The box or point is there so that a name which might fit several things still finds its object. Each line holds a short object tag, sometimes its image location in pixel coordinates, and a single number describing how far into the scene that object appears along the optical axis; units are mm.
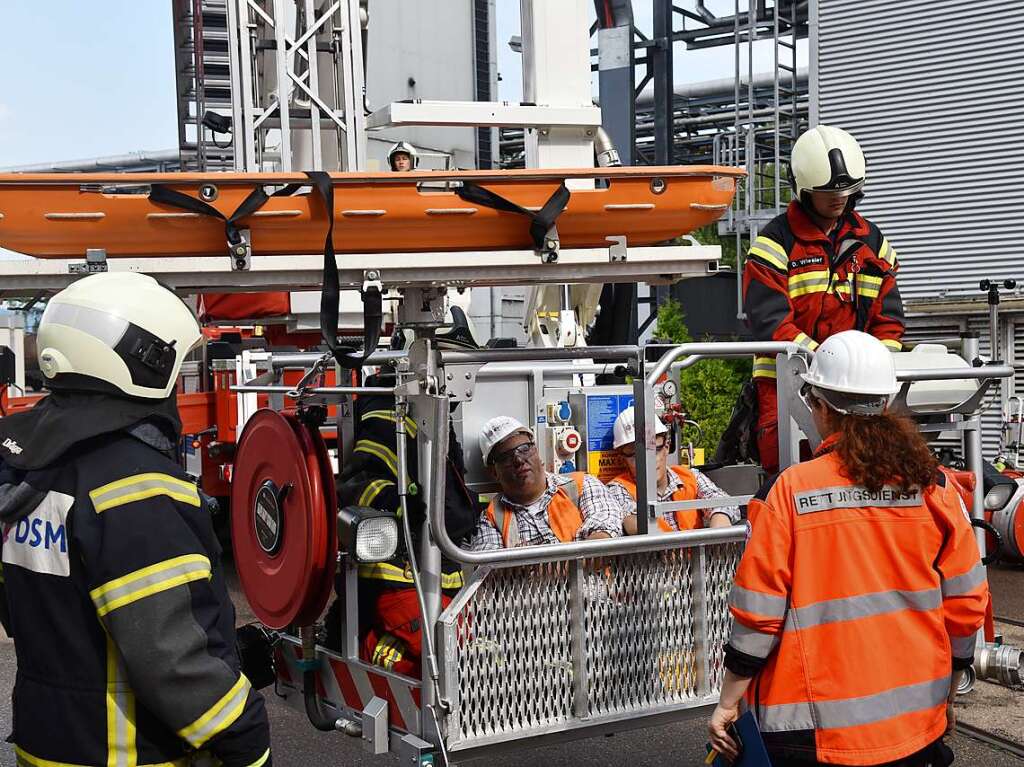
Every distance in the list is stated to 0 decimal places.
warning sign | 5715
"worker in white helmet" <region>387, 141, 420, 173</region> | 7918
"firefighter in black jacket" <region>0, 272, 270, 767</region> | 2449
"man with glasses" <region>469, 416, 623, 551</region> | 4664
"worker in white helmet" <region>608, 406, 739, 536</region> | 4801
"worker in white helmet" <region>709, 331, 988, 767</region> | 2963
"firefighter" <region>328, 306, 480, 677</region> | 3955
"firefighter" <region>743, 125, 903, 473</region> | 4973
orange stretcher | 3480
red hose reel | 3832
